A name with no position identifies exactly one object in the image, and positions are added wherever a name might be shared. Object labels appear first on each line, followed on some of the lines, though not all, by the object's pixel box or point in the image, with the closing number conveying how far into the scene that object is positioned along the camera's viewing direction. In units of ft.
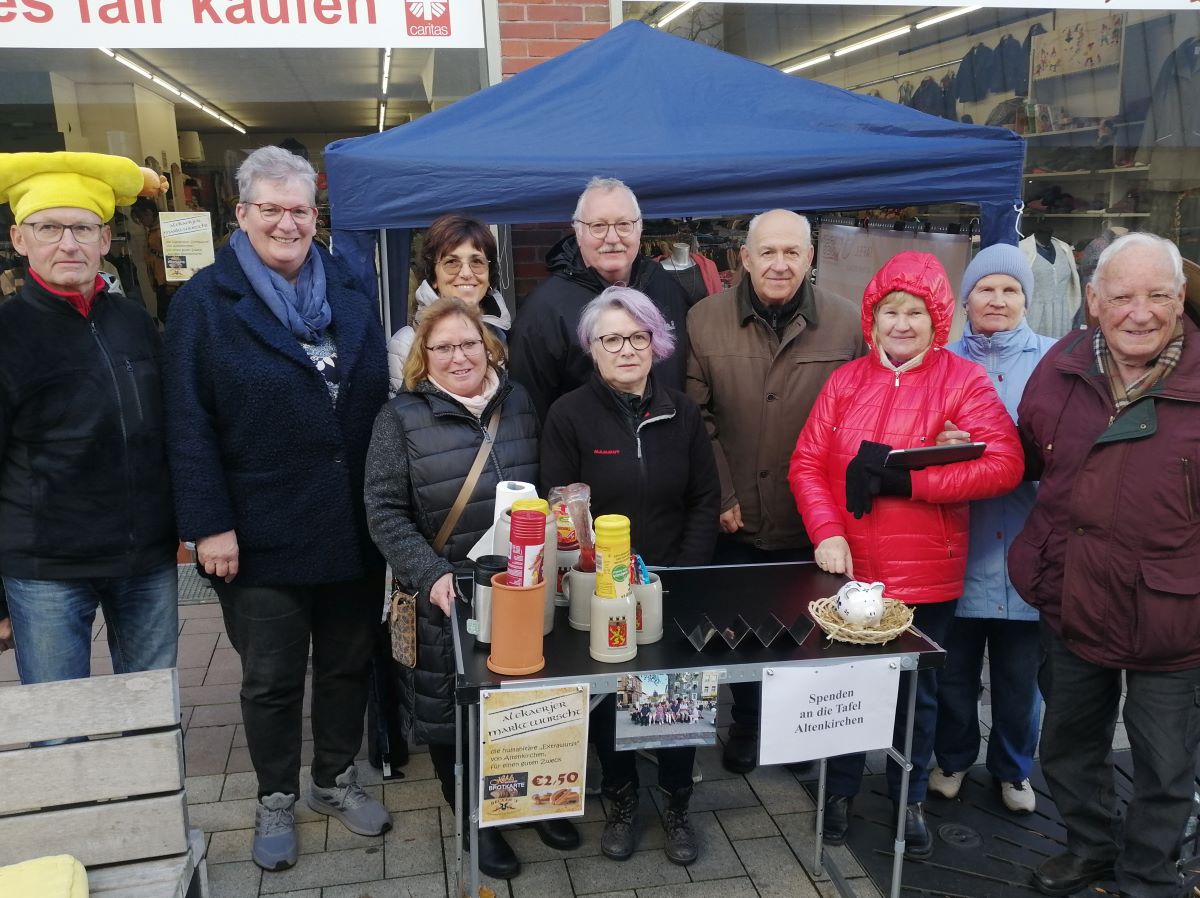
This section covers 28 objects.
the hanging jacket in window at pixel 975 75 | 17.78
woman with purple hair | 8.95
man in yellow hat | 7.80
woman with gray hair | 8.52
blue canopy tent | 11.43
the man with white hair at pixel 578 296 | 10.46
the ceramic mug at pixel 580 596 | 7.63
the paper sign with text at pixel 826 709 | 7.39
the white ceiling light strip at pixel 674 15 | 16.81
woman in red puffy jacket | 8.55
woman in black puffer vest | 8.59
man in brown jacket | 10.16
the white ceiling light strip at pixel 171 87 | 15.35
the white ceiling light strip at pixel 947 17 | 17.56
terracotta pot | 6.90
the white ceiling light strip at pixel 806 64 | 17.31
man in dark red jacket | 7.70
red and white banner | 14.82
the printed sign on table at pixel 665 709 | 7.18
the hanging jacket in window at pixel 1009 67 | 17.79
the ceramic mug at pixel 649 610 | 7.54
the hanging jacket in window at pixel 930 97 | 17.81
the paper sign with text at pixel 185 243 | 16.83
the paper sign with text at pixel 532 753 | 6.94
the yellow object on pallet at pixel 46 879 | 6.40
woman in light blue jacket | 9.55
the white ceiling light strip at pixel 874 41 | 17.51
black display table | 7.06
